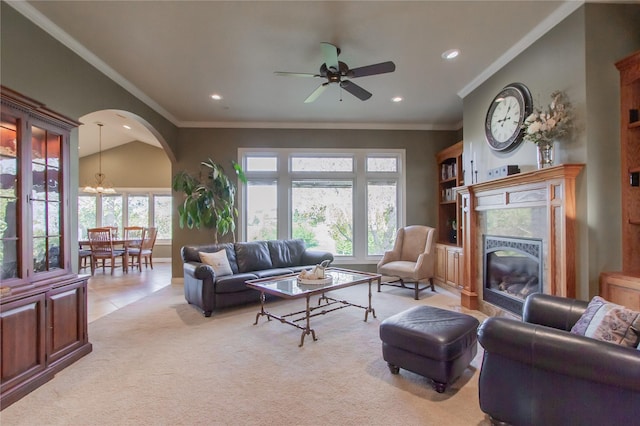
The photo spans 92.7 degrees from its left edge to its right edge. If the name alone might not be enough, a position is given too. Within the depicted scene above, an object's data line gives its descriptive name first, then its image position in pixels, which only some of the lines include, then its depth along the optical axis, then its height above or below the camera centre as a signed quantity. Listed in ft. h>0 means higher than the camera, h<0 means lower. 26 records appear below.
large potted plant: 17.89 +1.04
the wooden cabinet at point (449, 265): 15.75 -2.82
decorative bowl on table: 11.64 -2.56
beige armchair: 15.56 -2.42
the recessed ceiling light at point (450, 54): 11.23 +5.97
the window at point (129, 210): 28.96 +0.65
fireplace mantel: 9.02 +0.31
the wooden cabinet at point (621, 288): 7.75 -2.05
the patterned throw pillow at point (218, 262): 13.94 -2.12
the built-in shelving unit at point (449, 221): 16.28 -0.44
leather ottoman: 7.11 -3.18
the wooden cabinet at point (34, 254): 7.24 -0.96
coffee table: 10.30 -2.63
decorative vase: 9.76 +1.91
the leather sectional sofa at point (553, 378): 4.65 -2.82
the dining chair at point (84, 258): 22.62 -3.38
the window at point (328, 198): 20.24 +1.10
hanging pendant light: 25.04 +3.14
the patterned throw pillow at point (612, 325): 5.25 -2.04
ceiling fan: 9.83 +4.87
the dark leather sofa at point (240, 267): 12.94 -2.64
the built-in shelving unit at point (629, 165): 8.84 +1.35
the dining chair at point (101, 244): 22.66 -2.00
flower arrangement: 9.38 +2.80
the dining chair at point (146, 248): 24.81 -2.66
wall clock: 11.12 +3.78
